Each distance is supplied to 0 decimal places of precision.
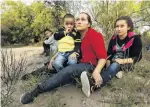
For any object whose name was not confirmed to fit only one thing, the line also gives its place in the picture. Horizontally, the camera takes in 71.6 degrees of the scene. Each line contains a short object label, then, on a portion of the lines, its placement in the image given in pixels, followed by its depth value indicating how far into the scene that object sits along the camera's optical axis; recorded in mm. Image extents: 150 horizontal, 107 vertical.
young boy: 1427
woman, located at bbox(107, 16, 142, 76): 1407
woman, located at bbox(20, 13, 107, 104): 1293
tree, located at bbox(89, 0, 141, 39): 2959
